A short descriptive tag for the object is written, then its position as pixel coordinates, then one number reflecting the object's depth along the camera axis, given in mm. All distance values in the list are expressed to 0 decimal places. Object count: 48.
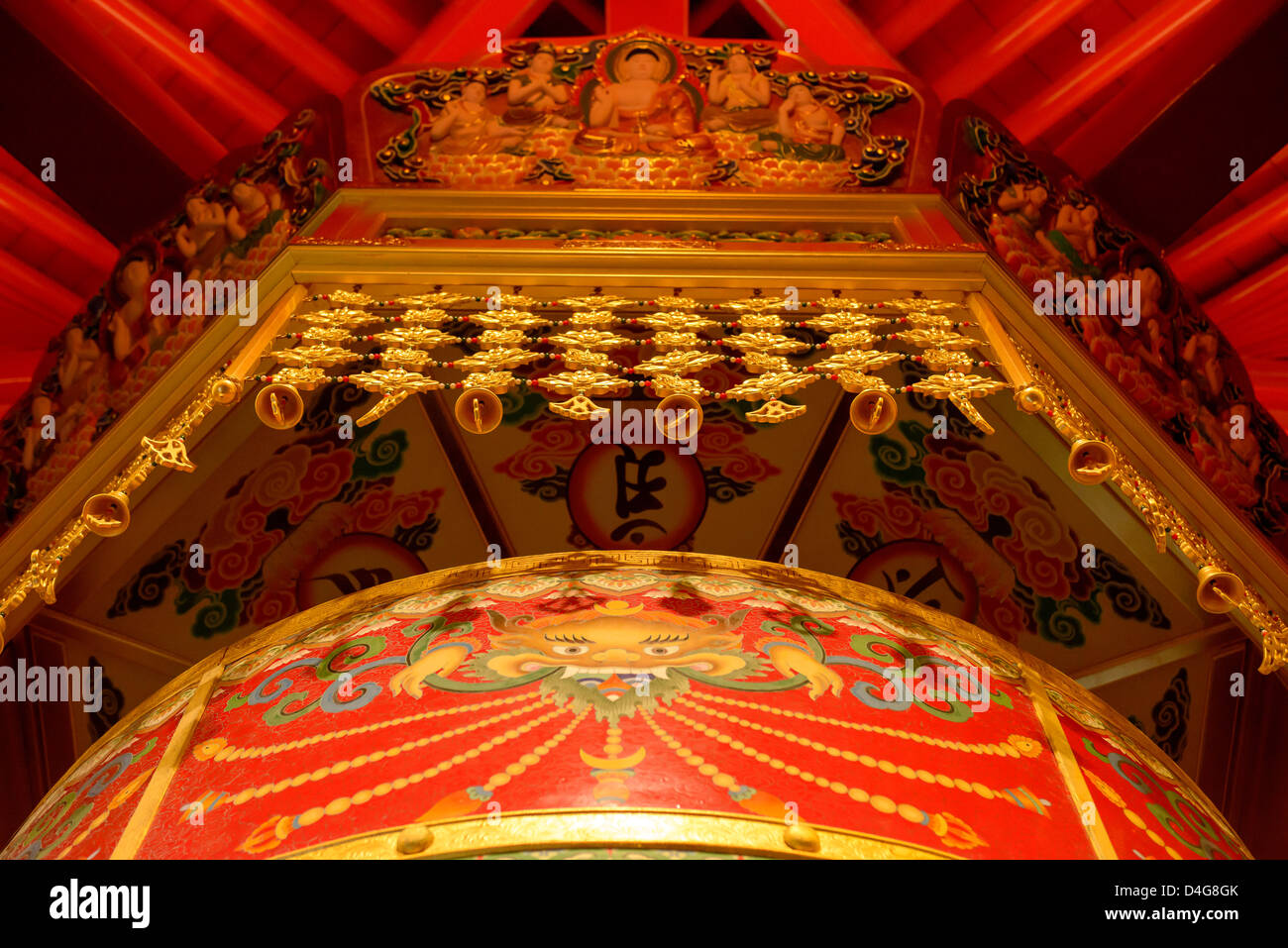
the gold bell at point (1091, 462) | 1787
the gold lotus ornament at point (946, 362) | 2031
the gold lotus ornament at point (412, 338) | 2119
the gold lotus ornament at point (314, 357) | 2047
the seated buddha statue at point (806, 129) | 2891
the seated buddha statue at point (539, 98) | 2902
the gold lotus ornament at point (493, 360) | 2006
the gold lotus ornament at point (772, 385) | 1916
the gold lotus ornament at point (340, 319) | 2250
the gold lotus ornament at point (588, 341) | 2123
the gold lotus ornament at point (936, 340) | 2133
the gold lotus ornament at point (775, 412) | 1851
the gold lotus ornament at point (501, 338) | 2137
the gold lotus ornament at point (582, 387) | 1875
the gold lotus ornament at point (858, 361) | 1983
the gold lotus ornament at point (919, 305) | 2322
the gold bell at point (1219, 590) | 1736
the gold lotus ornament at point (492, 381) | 1926
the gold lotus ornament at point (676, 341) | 2129
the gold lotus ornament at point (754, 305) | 2326
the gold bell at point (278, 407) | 1915
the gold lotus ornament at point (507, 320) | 2229
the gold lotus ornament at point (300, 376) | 1951
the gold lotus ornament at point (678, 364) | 1988
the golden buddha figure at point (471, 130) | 2906
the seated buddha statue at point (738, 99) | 2900
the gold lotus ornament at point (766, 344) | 2098
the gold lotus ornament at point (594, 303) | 2338
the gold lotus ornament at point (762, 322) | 2223
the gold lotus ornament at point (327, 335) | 2157
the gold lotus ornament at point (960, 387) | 1923
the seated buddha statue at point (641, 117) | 2902
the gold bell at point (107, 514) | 1797
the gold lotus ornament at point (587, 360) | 2031
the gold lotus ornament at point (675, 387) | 1892
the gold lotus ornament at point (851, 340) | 2125
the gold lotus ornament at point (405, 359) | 2041
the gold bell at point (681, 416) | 1850
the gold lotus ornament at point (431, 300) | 2342
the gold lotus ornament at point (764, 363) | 2008
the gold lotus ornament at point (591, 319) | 2229
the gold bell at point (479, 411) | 1857
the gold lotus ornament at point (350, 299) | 2369
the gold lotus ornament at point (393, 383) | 1921
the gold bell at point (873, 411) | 1891
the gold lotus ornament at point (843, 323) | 2217
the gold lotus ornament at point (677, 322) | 2213
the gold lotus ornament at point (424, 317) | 2260
